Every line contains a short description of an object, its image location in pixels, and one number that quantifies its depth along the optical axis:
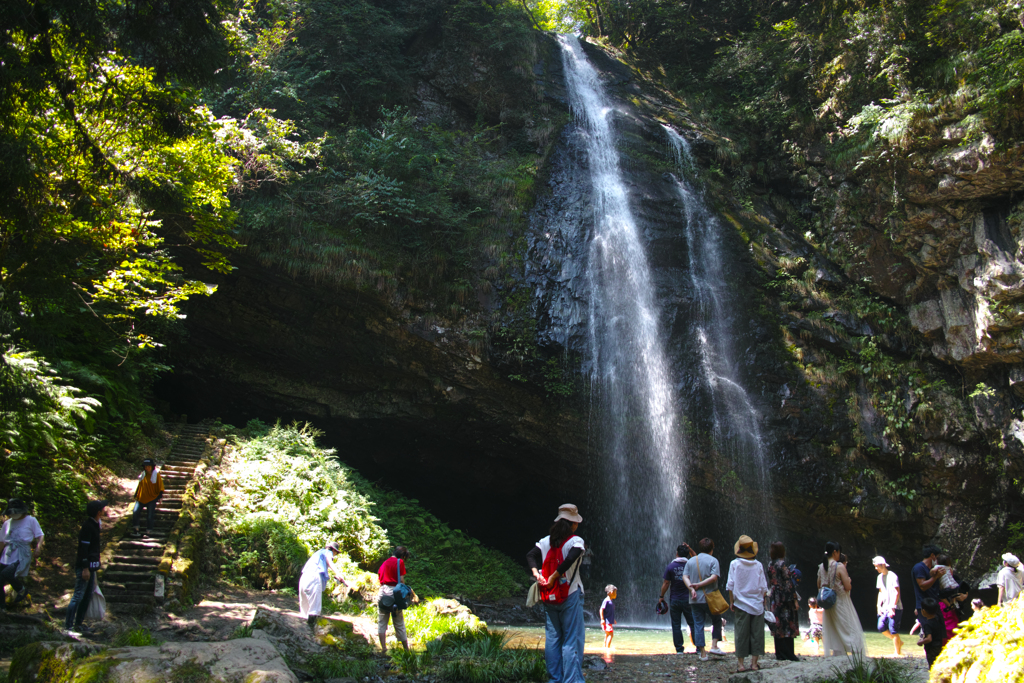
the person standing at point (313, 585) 7.42
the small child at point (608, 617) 8.71
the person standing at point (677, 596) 7.37
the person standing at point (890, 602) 7.76
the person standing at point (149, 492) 9.36
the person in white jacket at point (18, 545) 6.52
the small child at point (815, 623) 9.13
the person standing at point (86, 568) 6.54
